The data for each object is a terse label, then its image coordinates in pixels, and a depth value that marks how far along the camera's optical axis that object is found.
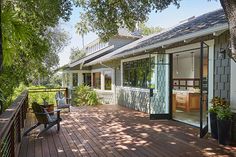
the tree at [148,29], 27.30
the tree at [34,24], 3.43
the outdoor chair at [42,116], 4.38
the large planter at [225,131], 3.71
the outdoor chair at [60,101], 6.95
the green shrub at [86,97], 9.11
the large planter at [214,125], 4.01
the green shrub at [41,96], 9.26
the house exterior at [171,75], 4.16
